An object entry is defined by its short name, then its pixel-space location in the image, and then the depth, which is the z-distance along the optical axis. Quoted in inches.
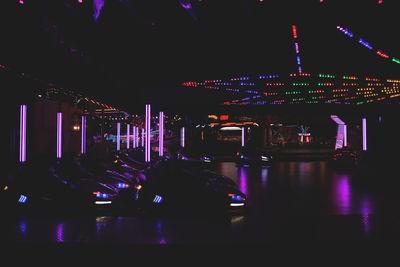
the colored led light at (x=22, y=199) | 246.8
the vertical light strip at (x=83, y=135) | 447.3
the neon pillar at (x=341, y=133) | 934.4
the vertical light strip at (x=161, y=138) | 374.0
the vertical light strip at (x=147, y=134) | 320.1
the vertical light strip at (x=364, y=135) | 614.2
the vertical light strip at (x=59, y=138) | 352.8
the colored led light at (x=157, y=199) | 243.8
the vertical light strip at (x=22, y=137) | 289.7
